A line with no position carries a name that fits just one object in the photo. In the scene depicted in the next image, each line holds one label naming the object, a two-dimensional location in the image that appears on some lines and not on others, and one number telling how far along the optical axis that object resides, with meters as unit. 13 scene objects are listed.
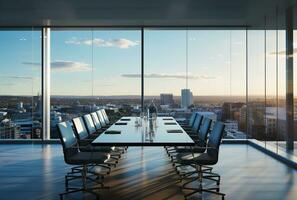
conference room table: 4.40
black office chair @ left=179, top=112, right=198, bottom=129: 7.06
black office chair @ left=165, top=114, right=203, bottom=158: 6.37
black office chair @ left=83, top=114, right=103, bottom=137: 6.34
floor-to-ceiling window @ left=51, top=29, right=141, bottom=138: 9.66
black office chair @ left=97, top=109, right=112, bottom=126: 8.24
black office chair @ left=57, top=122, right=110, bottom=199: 4.71
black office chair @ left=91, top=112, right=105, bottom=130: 7.04
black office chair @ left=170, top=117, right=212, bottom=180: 5.36
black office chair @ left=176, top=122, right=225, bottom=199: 4.68
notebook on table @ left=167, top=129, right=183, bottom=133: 5.48
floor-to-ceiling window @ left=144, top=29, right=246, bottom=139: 9.62
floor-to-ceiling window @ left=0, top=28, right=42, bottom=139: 9.70
